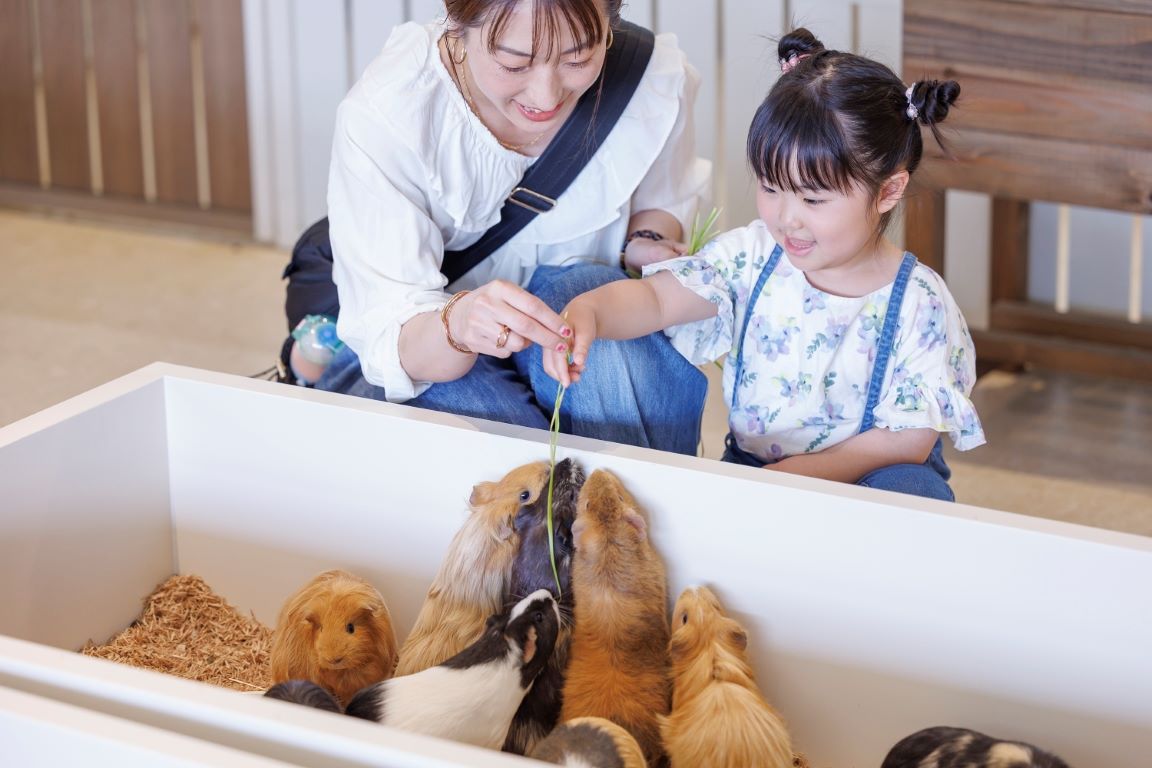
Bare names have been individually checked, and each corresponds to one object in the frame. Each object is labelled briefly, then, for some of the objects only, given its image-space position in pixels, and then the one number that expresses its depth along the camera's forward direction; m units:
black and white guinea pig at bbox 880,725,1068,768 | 2.22
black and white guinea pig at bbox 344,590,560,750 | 2.24
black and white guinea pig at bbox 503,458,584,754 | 2.42
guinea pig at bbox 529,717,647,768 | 2.16
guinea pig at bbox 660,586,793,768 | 2.26
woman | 2.51
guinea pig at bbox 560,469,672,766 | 2.33
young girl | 2.49
